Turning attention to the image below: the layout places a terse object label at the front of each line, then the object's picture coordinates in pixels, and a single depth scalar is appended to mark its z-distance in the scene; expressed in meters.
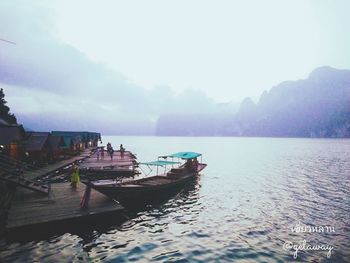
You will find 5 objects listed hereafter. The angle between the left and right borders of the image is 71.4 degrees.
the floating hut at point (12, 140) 37.72
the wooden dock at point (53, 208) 16.50
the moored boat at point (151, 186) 24.33
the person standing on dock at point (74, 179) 26.40
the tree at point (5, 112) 65.69
